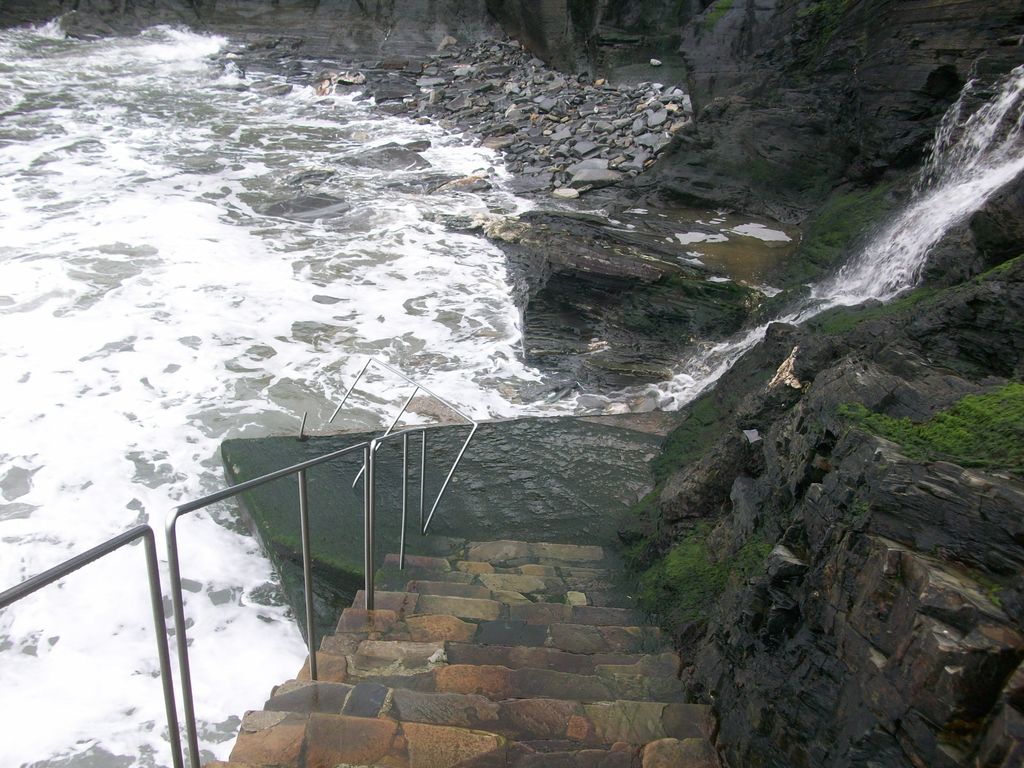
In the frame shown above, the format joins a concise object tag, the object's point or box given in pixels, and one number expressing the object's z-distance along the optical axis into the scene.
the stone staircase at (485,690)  2.56
